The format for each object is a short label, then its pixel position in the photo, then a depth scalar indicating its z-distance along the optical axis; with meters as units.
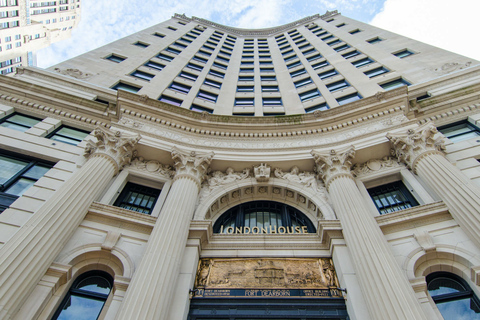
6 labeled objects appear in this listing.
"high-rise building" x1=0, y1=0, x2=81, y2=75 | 81.38
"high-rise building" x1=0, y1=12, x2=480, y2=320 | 10.53
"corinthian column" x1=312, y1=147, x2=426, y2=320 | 9.27
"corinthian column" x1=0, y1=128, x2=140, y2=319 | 9.02
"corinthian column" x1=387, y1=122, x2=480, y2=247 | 11.48
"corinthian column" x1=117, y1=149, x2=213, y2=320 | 9.24
